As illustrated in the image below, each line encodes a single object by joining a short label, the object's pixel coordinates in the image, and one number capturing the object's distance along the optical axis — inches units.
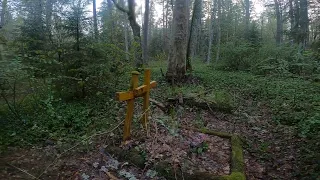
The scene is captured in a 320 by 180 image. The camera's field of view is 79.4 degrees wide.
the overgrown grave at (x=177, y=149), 122.9
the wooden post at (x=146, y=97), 149.6
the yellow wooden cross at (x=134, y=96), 130.4
